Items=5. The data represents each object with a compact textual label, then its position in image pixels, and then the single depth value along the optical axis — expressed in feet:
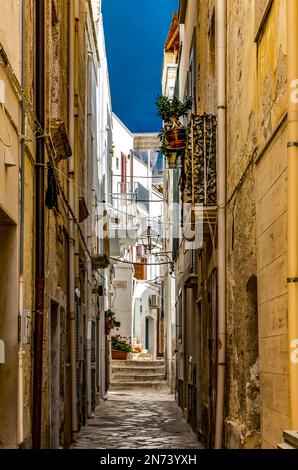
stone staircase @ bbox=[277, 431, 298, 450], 16.50
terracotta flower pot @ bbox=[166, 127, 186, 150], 46.62
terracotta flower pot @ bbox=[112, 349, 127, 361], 127.13
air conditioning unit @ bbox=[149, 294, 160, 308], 165.99
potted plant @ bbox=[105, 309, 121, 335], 99.97
